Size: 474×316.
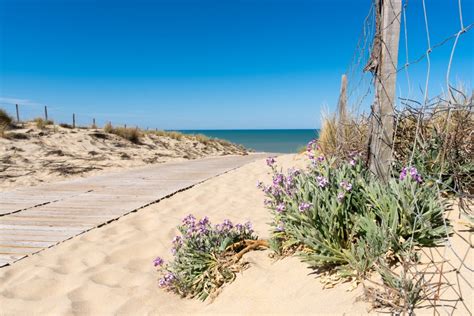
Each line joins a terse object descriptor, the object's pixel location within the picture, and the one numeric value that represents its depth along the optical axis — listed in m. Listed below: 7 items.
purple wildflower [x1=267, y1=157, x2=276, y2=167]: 2.66
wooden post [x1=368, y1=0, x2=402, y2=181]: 2.37
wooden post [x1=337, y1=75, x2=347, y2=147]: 3.92
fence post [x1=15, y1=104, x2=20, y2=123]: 13.40
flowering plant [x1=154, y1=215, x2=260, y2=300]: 2.24
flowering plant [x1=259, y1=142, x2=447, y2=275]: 1.78
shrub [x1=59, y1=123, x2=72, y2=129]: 14.02
